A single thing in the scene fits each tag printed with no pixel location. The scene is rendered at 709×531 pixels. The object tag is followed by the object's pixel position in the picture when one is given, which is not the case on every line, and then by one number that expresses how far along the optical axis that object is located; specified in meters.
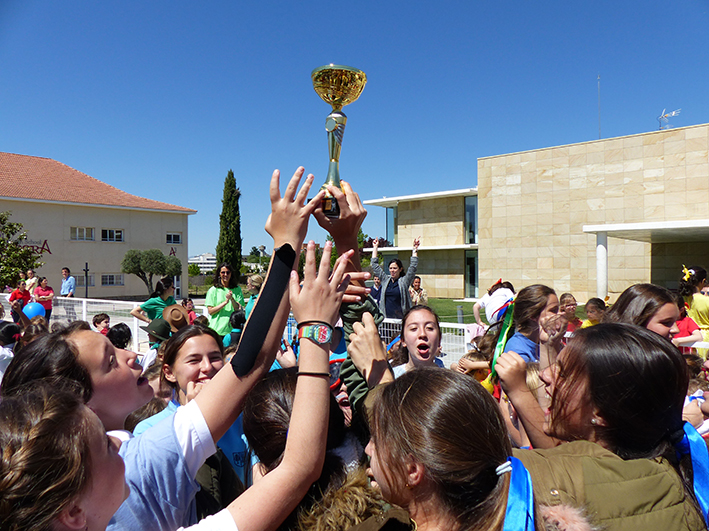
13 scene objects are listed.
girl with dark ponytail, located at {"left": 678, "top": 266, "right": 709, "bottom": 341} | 5.90
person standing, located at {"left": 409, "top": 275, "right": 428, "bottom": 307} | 10.91
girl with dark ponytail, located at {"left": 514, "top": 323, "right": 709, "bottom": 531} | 1.41
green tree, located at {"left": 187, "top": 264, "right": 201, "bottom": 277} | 59.50
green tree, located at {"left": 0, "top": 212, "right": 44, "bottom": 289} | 15.95
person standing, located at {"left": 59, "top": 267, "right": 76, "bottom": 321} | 15.16
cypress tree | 44.81
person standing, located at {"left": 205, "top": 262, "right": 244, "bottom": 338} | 7.56
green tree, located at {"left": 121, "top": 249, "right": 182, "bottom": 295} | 32.78
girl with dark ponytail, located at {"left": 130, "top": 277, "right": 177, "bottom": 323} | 7.61
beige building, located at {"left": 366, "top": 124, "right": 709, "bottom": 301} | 22.81
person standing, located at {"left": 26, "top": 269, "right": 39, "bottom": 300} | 12.60
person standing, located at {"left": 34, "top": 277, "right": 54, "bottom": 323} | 11.86
